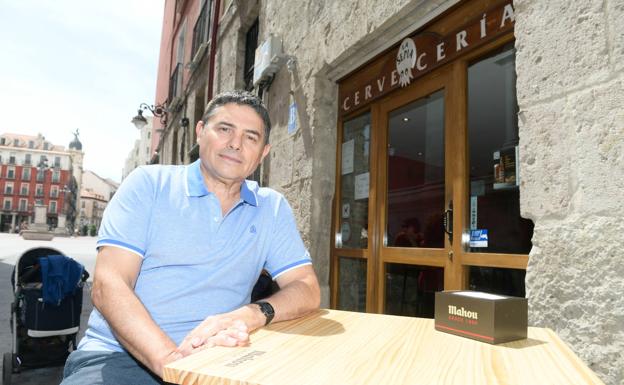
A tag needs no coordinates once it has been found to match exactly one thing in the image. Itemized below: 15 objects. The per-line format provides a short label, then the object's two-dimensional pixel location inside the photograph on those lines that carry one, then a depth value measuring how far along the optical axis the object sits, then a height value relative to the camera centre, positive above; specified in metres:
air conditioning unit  4.92 +2.03
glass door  2.99 +0.30
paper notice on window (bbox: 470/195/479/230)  2.65 +0.18
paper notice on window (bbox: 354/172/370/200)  3.79 +0.46
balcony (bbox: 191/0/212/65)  9.78 +4.83
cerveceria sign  2.58 +1.32
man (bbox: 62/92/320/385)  1.44 -0.11
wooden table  0.95 -0.31
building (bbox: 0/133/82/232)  74.00 +7.65
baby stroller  3.48 -0.70
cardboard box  1.32 -0.25
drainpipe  8.43 +3.70
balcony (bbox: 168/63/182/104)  12.93 +4.69
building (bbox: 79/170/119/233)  99.44 +7.90
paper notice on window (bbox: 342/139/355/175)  4.05 +0.76
